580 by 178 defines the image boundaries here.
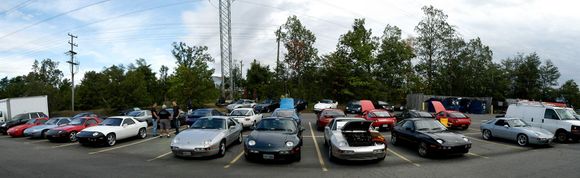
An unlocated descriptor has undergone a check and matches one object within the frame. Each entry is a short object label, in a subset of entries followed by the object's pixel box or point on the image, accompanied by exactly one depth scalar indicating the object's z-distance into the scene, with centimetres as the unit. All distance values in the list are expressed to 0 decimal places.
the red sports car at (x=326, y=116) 1994
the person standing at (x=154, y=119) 1685
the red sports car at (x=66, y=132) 1644
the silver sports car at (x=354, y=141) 1007
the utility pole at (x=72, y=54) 4500
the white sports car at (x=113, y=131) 1429
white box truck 3011
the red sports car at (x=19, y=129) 2094
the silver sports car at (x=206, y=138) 1072
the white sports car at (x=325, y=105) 3575
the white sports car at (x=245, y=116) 2019
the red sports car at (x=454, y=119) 2053
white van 1554
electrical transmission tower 4988
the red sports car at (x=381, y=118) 1928
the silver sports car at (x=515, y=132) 1391
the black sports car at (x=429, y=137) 1127
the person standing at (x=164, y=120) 1694
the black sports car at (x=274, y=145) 1006
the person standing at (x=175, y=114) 1683
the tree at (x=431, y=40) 5203
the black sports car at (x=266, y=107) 3806
